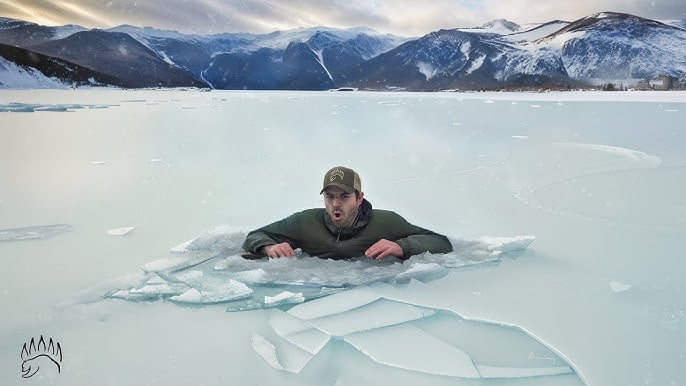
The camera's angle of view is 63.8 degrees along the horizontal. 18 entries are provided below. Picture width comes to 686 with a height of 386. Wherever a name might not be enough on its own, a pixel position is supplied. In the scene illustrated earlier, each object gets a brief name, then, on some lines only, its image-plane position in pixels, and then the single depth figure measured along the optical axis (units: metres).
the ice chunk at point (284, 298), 3.57
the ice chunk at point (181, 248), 4.90
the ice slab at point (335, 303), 3.40
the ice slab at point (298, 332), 2.95
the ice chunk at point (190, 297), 3.64
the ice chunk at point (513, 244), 4.91
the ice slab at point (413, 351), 2.74
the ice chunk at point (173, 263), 4.35
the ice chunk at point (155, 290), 3.75
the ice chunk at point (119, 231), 5.46
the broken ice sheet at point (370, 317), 3.16
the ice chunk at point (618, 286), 3.88
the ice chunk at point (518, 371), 2.66
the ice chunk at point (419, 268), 4.21
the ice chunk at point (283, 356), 2.75
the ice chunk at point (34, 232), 5.33
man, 4.36
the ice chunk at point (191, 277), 4.06
